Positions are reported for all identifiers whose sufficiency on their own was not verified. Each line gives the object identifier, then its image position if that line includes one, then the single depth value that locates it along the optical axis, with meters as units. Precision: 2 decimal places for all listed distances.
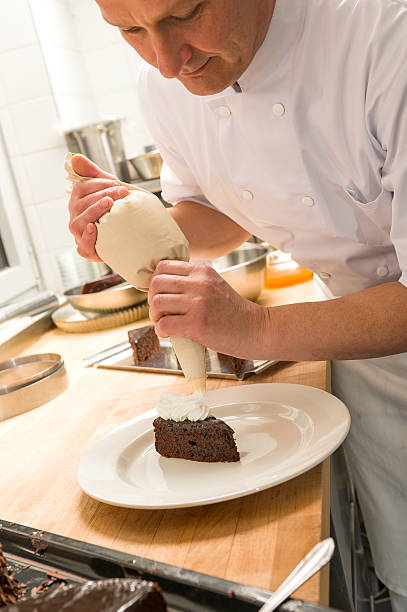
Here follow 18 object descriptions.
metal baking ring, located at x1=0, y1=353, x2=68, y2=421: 1.48
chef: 1.01
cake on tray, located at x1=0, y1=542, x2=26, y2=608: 0.73
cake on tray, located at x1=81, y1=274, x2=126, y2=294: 2.15
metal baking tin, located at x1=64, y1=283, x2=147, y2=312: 2.04
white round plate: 0.88
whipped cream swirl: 1.07
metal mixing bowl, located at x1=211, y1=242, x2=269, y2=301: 1.81
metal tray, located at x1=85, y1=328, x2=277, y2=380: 1.40
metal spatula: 0.60
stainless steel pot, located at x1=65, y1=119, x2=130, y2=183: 3.07
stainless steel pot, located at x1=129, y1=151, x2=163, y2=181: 3.01
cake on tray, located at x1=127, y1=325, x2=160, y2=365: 1.62
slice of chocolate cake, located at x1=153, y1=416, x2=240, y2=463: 1.01
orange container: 2.08
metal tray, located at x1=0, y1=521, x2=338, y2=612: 0.62
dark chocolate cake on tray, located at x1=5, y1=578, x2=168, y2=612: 0.55
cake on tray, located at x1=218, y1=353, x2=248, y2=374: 1.40
